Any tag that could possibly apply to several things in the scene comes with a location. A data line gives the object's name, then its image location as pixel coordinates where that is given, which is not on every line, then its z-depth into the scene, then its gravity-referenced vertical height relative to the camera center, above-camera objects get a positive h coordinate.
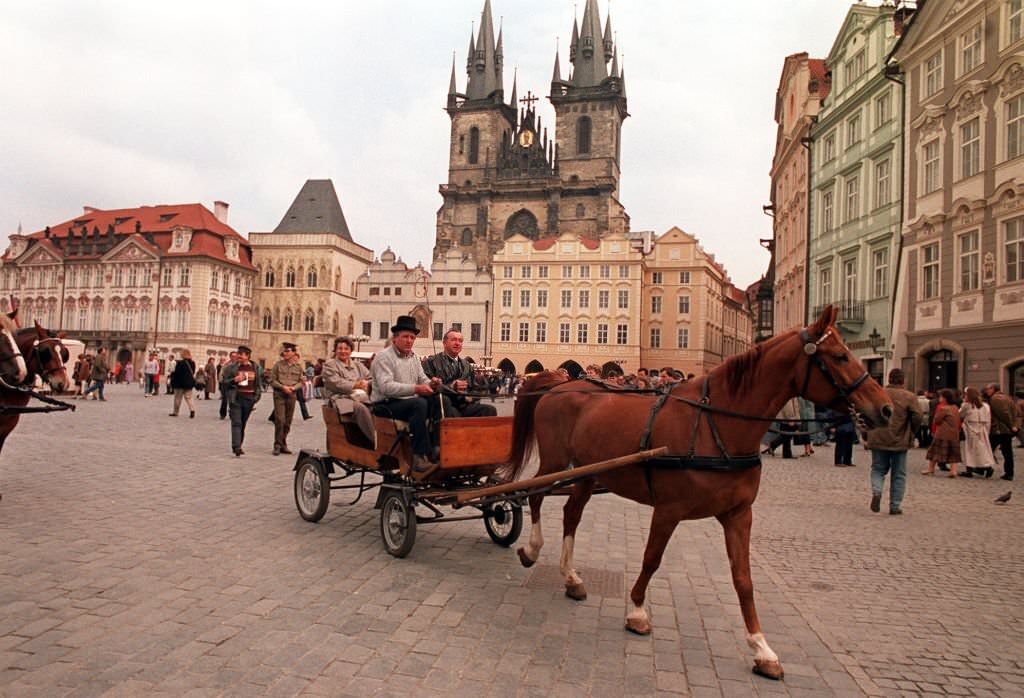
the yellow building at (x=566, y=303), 62.19 +6.59
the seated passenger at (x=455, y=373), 6.73 +0.03
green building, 24.47 +7.37
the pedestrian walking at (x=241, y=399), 12.38 -0.52
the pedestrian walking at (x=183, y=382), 20.08 -0.42
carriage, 5.86 -0.84
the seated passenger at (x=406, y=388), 6.17 -0.12
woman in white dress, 12.94 -0.69
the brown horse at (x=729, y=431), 4.18 -0.30
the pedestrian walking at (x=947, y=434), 13.23 -0.73
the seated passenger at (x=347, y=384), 6.77 -0.13
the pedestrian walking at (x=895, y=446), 9.02 -0.68
